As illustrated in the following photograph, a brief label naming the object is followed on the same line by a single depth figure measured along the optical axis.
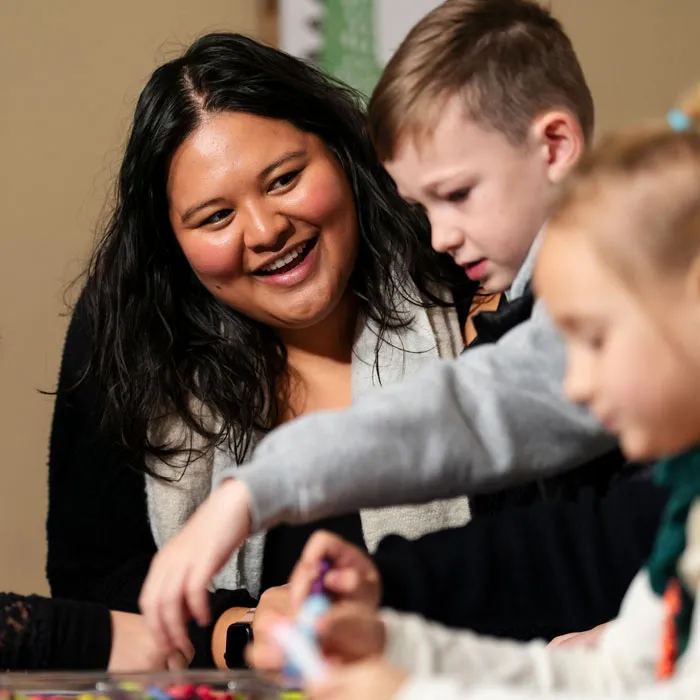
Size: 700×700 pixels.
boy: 1.04
